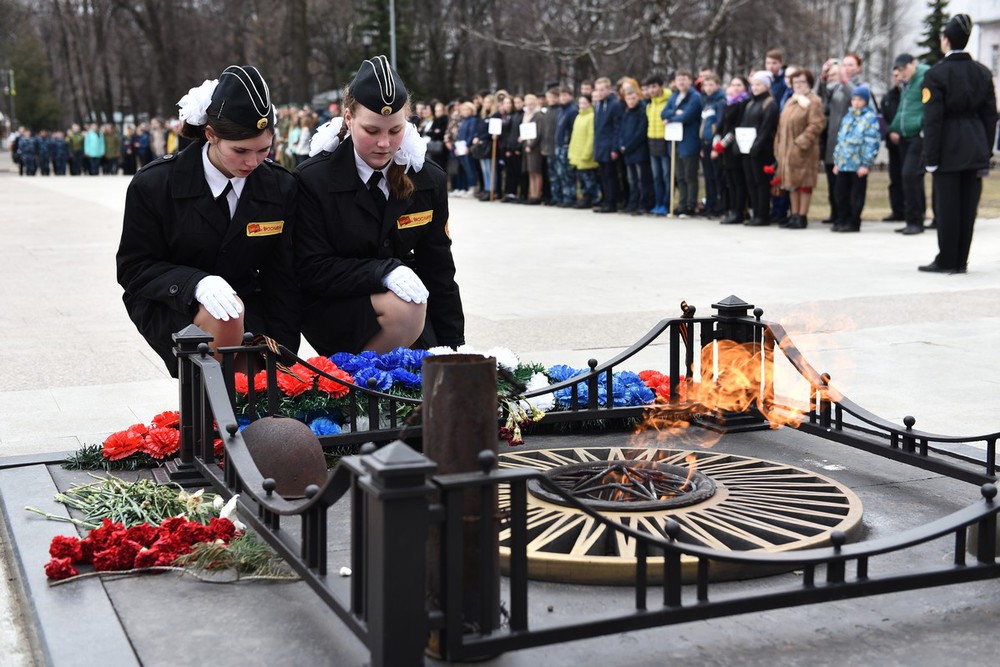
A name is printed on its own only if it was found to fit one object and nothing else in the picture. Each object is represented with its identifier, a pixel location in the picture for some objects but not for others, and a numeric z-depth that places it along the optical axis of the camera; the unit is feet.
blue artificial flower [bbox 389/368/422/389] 17.39
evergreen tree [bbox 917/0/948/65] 149.59
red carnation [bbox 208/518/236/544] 12.64
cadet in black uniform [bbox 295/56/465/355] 18.28
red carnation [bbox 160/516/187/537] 12.75
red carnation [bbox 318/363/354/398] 16.88
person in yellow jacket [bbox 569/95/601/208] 68.23
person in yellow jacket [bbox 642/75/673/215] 62.03
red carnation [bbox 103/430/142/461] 15.81
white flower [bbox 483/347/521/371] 18.63
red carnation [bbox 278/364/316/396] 16.79
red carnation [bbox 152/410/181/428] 16.65
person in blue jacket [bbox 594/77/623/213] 65.00
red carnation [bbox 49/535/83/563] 12.00
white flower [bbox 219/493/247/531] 13.09
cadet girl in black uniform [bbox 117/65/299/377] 16.65
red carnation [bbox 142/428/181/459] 15.89
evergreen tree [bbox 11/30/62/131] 263.70
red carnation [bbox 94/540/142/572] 12.01
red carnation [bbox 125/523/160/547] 12.51
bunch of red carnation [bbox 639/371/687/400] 18.53
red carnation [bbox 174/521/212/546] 12.57
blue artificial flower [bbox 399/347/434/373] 17.95
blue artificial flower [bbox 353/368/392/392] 17.30
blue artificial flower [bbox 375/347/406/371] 17.95
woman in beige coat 51.90
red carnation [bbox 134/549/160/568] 12.12
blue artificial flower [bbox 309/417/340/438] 16.63
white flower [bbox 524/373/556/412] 17.64
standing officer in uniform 37.14
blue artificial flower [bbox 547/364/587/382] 18.93
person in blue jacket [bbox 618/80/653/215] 63.16
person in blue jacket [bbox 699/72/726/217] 58.29
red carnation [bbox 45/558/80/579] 11.76
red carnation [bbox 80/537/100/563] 12.13
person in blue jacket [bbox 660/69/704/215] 59.77
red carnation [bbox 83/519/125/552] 12.27
